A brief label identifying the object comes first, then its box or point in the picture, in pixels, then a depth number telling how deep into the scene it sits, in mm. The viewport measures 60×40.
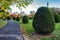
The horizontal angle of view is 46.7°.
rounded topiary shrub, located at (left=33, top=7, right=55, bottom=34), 3486
